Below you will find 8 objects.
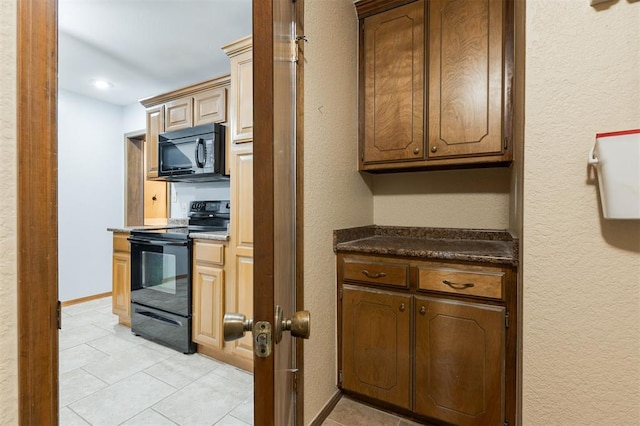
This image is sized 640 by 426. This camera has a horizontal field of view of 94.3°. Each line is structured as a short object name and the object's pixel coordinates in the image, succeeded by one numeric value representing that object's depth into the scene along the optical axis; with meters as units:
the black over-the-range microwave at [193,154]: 2.49
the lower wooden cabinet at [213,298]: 2.12
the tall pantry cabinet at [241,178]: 2.00
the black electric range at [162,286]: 2.29
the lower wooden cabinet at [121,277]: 2.79
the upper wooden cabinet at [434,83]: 1.60
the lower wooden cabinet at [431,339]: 1.35
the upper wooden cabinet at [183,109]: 2.56
